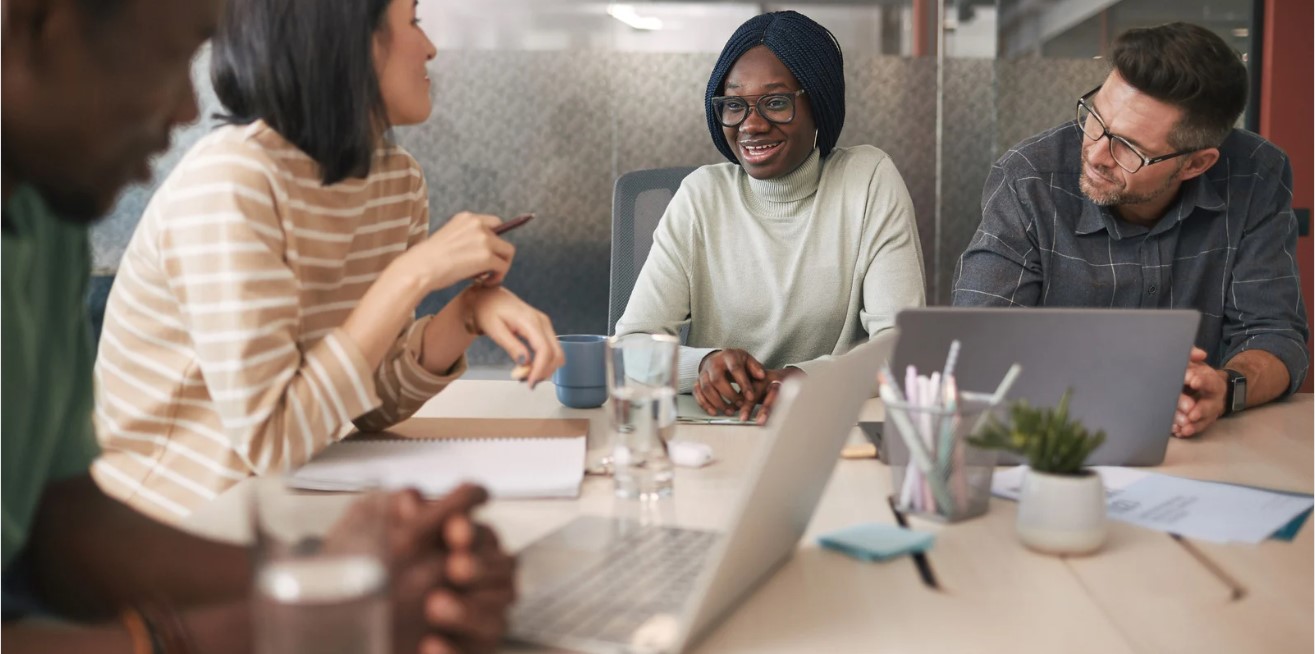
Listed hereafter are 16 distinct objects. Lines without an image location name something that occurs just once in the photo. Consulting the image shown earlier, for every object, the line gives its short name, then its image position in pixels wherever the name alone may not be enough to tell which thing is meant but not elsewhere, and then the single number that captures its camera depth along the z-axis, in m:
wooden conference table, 0.77
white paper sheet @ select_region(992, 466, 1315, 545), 1.02
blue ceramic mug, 1.58
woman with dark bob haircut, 1.16
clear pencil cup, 1.03
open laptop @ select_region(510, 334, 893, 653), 0.72
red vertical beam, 3.69
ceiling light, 3.83
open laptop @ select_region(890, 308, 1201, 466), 1.16
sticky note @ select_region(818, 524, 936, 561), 0.92
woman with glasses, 2.04
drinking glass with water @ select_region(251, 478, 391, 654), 0.58
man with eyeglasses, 1.82
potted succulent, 0.94
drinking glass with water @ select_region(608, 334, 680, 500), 1.14
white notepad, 1.12
